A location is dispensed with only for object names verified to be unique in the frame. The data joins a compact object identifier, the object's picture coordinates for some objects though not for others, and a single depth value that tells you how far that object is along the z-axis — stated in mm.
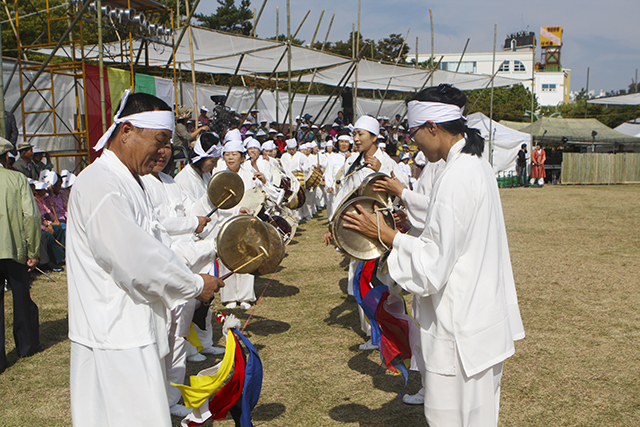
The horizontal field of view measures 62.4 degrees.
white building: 91394
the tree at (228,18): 39406
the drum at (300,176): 13533
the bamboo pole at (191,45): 10844
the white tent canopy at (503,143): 27031
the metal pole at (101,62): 8992
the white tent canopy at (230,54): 12664
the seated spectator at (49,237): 8578
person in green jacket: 4953
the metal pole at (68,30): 8750
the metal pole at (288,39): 12961
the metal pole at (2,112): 7789
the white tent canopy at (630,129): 35791
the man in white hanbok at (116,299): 2291
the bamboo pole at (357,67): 16766
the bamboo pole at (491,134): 25397
